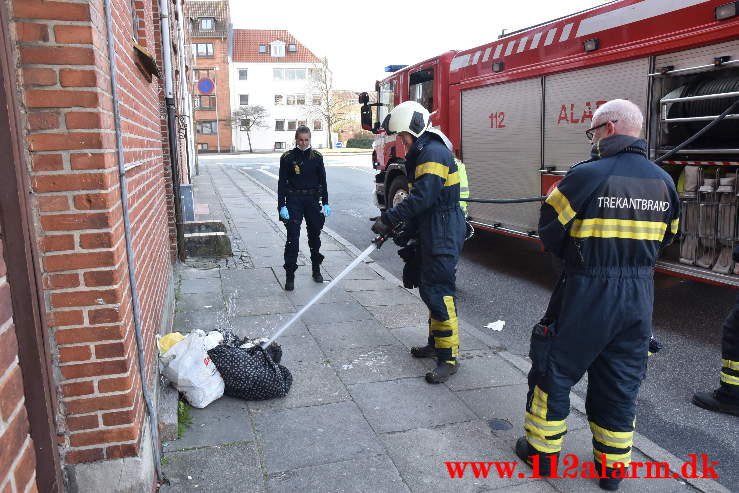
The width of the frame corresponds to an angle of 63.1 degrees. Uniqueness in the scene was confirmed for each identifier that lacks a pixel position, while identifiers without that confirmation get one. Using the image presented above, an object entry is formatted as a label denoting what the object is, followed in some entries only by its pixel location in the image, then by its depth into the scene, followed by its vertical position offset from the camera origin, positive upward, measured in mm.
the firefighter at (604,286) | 2848 -681
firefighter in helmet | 4242 -529
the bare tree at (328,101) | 58719 +4646
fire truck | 5137 +453
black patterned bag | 3834 -1426
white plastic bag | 3707 -1359
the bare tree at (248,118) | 57781 +3031
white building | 60562 +6446
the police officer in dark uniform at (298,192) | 6758 -486
